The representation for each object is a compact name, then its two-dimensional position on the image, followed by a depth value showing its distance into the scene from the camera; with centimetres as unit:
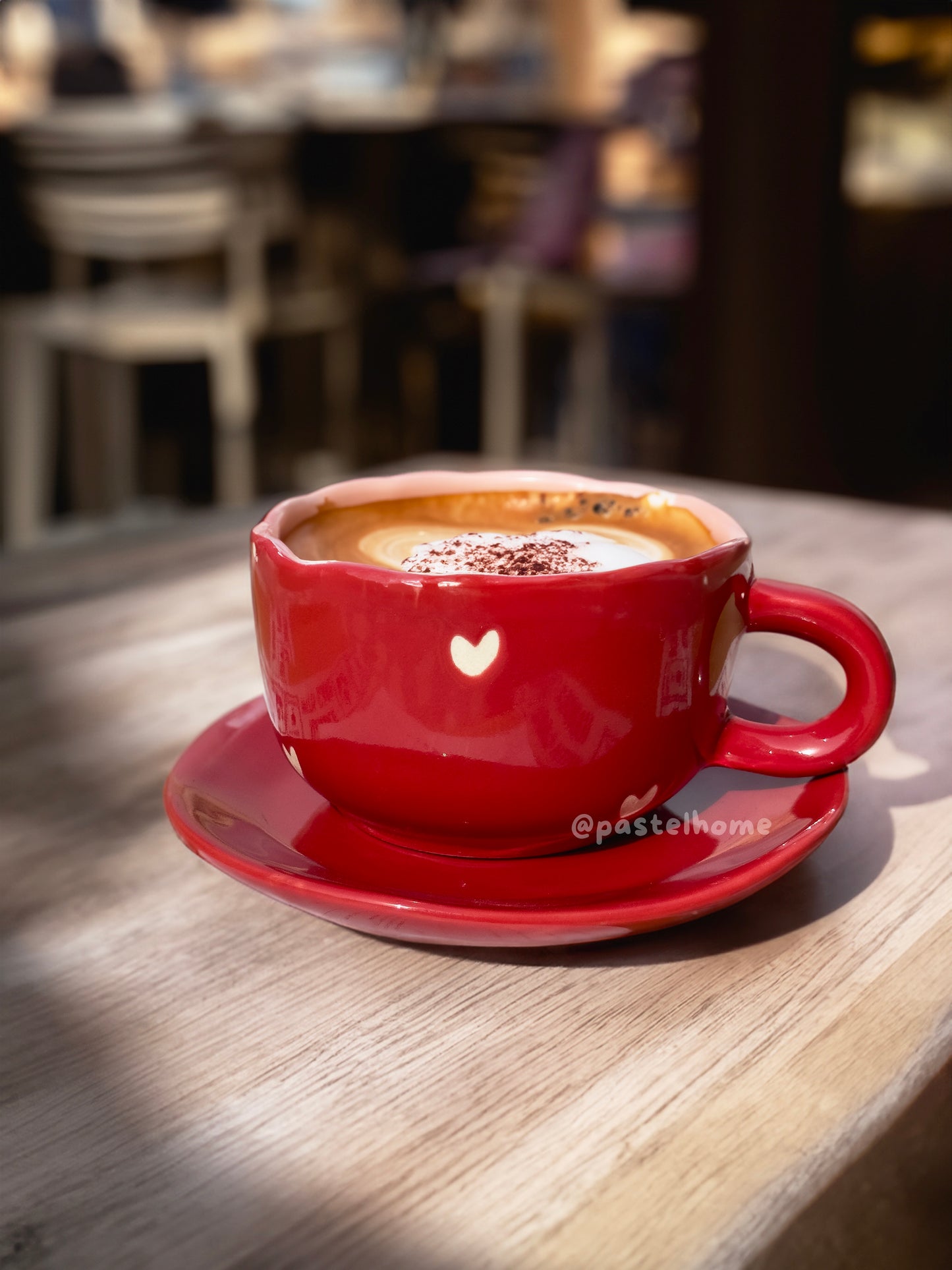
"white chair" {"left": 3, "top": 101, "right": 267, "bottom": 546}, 233
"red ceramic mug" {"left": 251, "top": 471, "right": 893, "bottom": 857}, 34
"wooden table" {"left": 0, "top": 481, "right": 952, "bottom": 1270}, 26
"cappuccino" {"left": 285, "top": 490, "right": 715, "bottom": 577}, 40
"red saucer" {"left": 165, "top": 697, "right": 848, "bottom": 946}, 33
